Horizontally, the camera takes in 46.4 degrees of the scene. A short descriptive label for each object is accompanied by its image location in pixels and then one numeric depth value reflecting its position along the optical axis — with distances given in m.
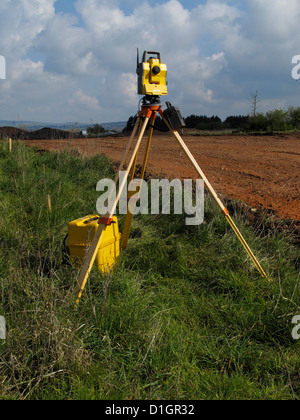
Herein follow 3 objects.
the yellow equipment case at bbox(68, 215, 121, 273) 3.07
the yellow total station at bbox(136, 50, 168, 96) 2.83
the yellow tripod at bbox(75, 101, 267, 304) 2.56
